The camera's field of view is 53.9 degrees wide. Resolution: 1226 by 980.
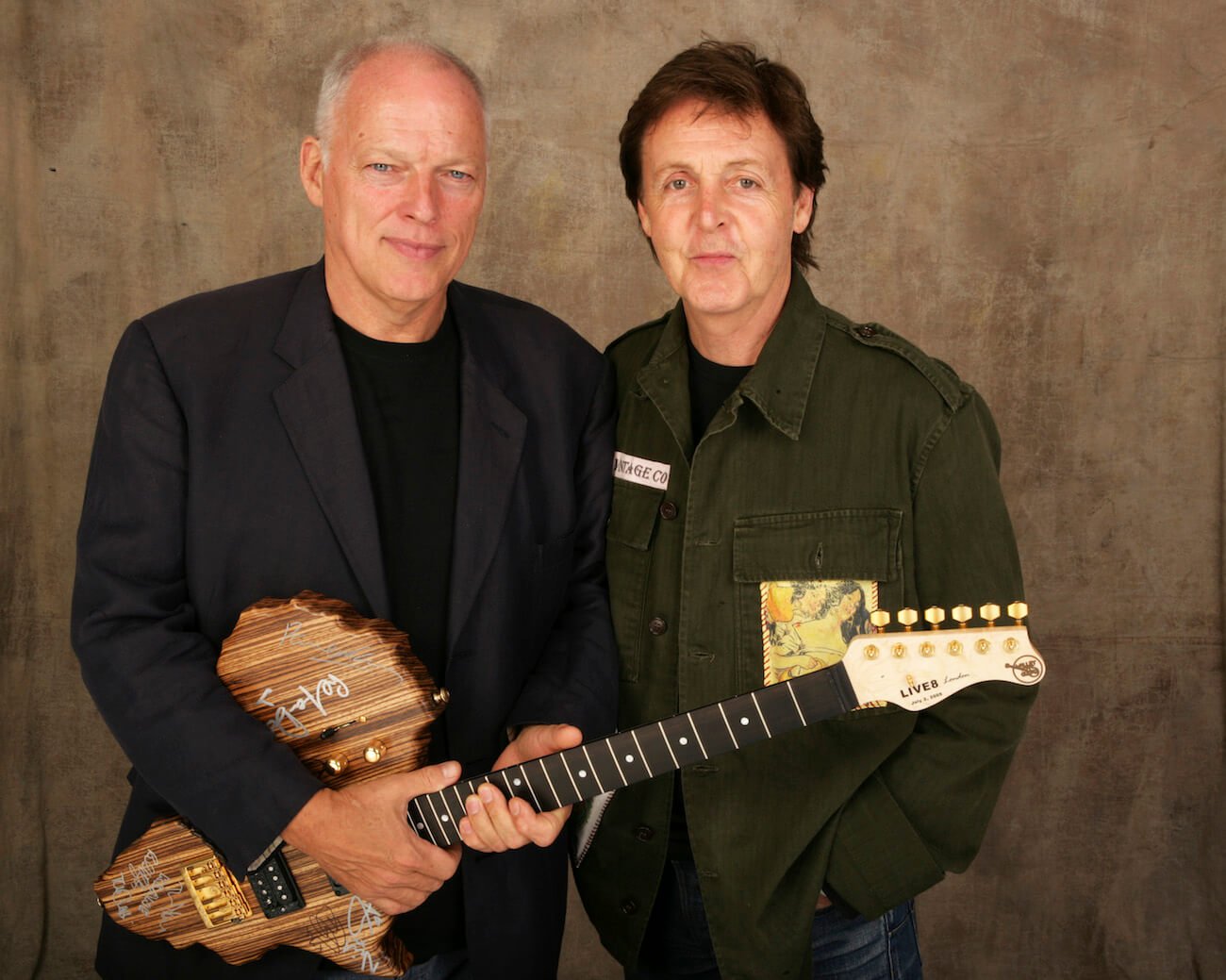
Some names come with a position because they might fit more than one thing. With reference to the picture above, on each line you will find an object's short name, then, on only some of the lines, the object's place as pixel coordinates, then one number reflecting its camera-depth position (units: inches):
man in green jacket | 84.8
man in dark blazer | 79.7
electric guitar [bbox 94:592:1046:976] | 79.2
